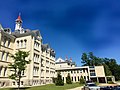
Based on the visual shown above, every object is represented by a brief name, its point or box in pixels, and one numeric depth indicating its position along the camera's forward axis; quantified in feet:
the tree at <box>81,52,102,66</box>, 200.44
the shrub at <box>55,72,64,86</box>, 80.77
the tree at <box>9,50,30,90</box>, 57.10
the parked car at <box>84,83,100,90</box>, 45.89
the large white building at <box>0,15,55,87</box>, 75.21
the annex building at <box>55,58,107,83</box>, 134.08
